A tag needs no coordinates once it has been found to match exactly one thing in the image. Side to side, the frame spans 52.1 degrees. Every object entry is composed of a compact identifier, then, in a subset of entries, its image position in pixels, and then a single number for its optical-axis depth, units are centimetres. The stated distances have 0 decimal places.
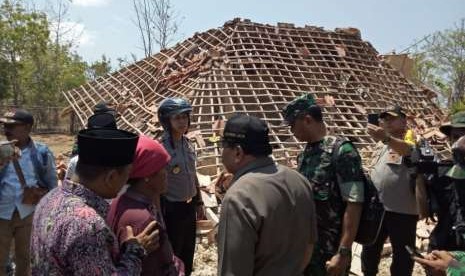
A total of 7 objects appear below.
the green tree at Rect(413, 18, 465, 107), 2911
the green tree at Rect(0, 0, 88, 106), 2750
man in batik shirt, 172
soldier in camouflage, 288
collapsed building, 1033
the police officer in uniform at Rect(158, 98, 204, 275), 427
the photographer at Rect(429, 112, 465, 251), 271
